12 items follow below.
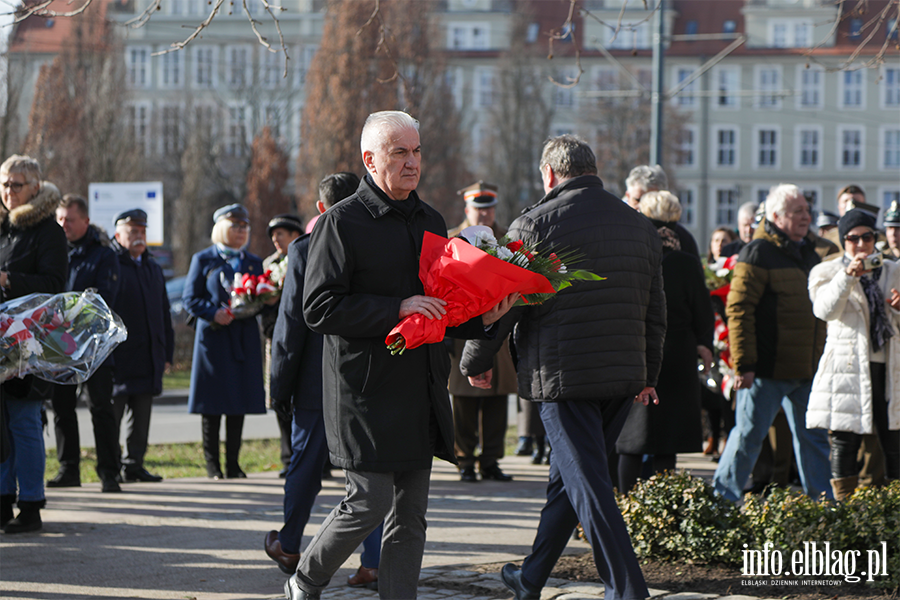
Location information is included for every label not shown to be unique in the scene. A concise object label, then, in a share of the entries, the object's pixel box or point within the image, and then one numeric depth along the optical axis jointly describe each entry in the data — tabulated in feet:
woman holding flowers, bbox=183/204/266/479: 58.29
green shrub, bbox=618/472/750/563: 35.24
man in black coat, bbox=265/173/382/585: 35.14
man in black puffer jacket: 30.04
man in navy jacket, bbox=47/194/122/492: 53.06
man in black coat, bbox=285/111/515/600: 26.07
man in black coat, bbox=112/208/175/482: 57.26
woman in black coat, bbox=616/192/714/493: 41.22
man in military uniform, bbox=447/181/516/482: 57.00
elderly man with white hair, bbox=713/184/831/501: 43.68
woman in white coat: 42.14
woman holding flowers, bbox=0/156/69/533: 41.47
